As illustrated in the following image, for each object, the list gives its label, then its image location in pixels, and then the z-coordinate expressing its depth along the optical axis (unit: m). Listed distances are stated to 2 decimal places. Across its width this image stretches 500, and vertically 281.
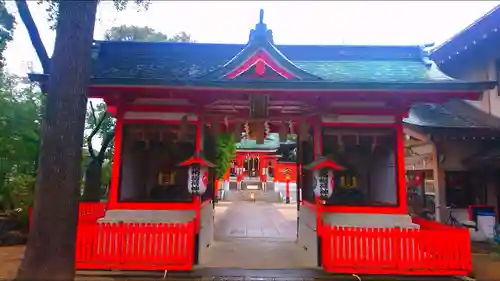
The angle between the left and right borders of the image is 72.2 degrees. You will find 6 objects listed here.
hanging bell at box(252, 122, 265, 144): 8.44
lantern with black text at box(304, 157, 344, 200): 7.01
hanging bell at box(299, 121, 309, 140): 8.30
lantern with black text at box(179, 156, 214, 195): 7.16
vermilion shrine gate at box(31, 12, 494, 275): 6.32
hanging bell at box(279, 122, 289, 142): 8.65
